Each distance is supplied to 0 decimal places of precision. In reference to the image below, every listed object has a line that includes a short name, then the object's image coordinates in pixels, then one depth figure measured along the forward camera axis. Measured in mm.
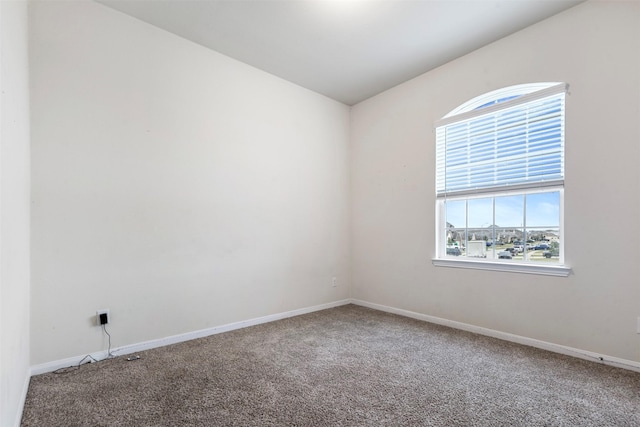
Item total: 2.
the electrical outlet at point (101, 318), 2406
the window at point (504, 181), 2625
